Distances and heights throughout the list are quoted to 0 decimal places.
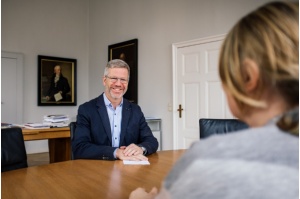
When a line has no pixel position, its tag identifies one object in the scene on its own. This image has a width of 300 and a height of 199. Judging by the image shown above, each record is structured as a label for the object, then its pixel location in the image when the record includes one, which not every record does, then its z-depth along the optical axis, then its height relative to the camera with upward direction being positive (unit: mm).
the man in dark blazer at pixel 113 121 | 2027 -150
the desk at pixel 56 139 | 3470 -518
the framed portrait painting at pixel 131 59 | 5301 +840
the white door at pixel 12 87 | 5570 +302
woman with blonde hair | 478 -43
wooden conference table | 1108 -363
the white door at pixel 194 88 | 4020 +207
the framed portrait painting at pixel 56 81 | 6059 +473
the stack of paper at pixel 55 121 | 3887 -267
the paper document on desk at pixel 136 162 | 1645 -362
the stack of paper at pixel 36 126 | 3686 -322
